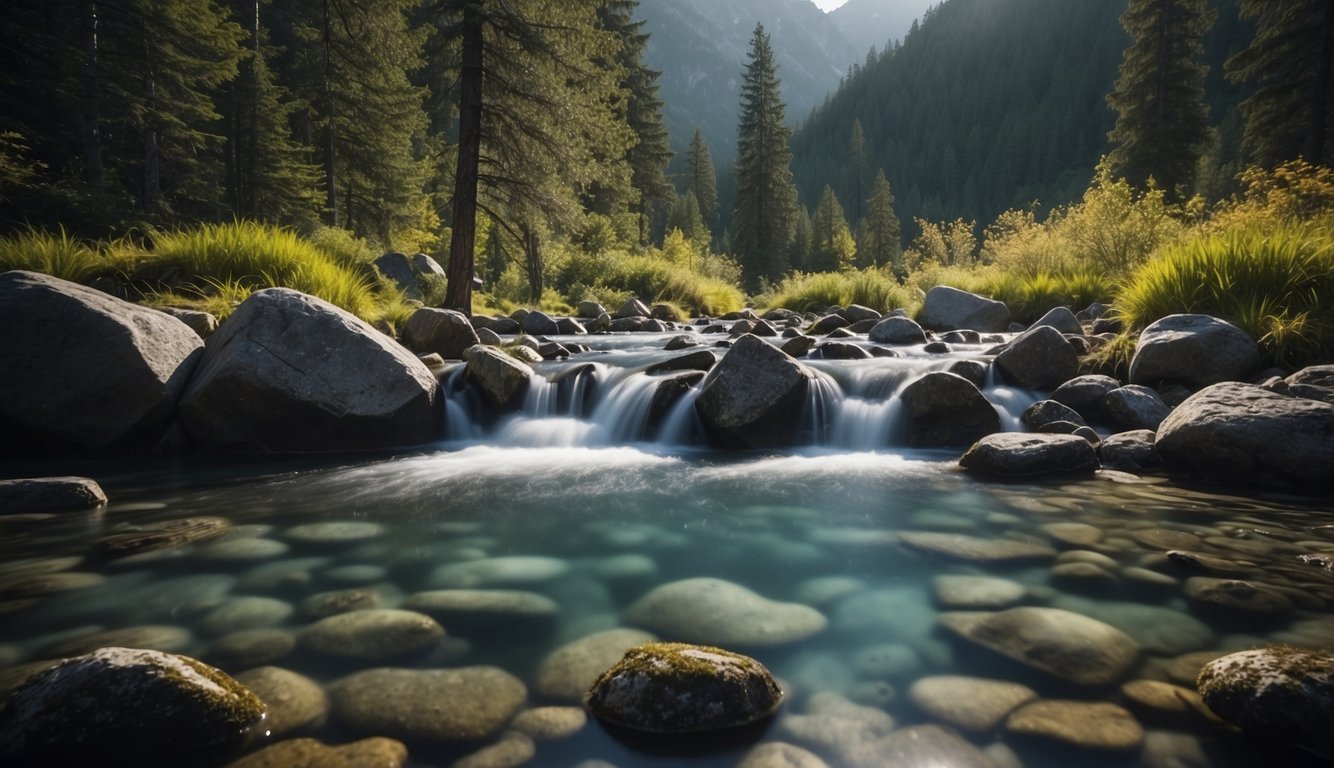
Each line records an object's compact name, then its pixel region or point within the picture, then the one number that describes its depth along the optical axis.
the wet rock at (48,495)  4.12
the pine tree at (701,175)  65.38
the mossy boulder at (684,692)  2.01
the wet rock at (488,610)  2.73
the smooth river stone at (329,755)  1.82
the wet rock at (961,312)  13.24
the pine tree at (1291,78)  16.92
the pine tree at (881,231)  56.97
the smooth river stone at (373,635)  2.47
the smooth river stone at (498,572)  3.22
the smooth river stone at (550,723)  2.00
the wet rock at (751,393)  6.36
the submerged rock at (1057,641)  2.34
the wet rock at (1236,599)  2.79
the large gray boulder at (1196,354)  6.15
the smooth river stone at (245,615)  2.69
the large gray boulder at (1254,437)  4.53
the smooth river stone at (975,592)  2.93
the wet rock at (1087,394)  6.54
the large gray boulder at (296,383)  5.65
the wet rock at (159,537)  3.56
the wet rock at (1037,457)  5.23
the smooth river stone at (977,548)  3.52
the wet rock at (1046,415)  6.26
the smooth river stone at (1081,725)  1.95
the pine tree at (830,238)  56.25
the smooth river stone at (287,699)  2.00
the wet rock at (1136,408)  6.01
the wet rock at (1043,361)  7.32
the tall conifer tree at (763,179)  43.25
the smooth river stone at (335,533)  3.84
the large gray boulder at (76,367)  5.19
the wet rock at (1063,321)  10.02
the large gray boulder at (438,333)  9.45
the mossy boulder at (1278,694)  1.86
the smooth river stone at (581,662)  2.24
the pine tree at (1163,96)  24.05
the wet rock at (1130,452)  5.34
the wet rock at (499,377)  7.43
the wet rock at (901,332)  11.60
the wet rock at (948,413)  6.40
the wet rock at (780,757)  1.86
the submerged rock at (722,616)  2.65
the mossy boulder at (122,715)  1.75
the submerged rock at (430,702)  2.00
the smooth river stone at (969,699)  2.07
